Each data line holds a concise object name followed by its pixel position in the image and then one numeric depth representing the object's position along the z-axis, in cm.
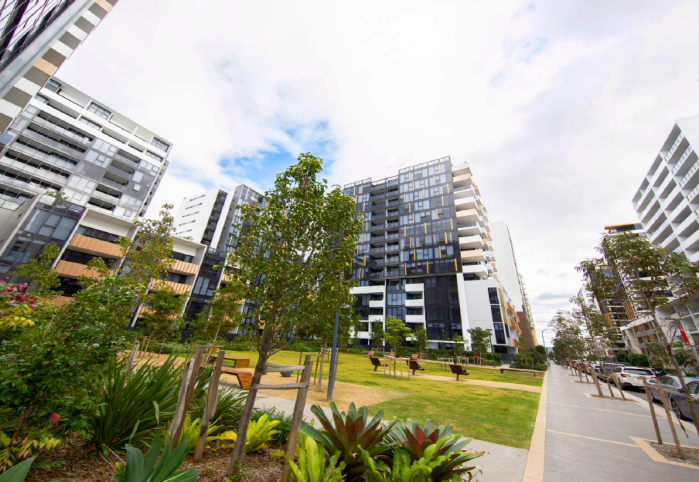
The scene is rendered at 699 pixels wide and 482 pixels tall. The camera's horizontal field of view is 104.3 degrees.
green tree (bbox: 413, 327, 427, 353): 3692
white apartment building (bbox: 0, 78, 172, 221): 3509
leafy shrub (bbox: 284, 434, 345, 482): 278
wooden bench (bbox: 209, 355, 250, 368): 1178
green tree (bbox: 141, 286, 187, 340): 2012
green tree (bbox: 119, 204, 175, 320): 1238
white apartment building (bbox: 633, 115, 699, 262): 3666
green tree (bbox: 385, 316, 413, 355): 2982
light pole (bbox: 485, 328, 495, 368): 4016
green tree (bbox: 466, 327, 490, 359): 3672
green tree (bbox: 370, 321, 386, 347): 3928
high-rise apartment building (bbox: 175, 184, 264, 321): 6262
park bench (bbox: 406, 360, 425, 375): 1844
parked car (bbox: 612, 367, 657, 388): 1798
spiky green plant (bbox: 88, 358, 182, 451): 358
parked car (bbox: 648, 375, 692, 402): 1281
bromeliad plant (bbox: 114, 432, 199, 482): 202
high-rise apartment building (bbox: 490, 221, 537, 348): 7788
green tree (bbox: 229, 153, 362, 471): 456
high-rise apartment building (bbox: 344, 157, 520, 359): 4838
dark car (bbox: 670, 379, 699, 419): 974
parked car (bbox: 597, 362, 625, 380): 2676
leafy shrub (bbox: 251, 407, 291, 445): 464
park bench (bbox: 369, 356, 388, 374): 1894
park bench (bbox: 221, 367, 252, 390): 840
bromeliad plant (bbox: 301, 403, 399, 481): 325
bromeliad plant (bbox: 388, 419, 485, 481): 299
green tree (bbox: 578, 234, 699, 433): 706
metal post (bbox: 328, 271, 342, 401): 955
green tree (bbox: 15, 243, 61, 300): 1820
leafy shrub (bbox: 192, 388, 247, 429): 462
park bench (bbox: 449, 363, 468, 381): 1695
